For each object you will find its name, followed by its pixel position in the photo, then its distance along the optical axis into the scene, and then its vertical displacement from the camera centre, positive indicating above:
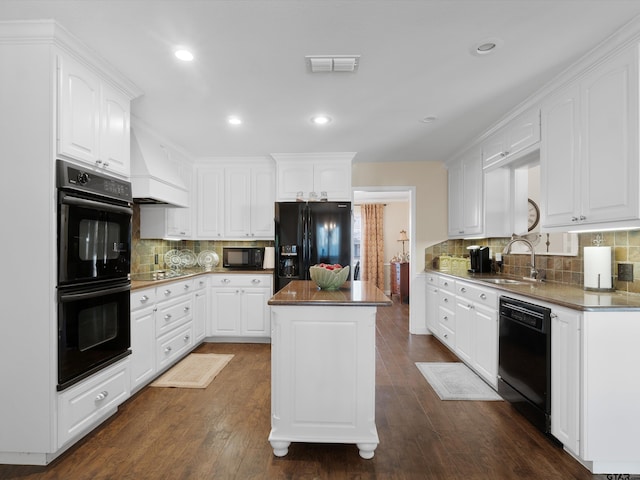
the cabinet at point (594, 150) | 1.89 +0.62
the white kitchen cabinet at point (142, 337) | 2.72 -0.80
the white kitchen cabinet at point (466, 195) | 3.88 +0.61
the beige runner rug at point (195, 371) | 3.05 -1.28
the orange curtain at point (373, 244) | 8.53 -0.01
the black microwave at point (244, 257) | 4.61 -0.19
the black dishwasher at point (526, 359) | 2.14 -0.82
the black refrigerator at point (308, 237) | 4.20 +0.08
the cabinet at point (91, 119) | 1.95 +0.81
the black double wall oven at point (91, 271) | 1.92 -0.18
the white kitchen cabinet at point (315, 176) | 4.39 +0.89
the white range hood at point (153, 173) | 3.11 +0.70
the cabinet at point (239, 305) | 4.31 -0.80
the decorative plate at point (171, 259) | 4.29 -0.20
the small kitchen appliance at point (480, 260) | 3.87 -0.19
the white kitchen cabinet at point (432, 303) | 4.39 -0.81
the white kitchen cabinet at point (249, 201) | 4.61 +0.59
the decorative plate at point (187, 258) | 4.41 -0.20
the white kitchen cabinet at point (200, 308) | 3.97 -0.80
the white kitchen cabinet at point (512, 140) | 2.78 +0.98
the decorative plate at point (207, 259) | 4.72 -0.22
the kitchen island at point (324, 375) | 1.98 -0.78
